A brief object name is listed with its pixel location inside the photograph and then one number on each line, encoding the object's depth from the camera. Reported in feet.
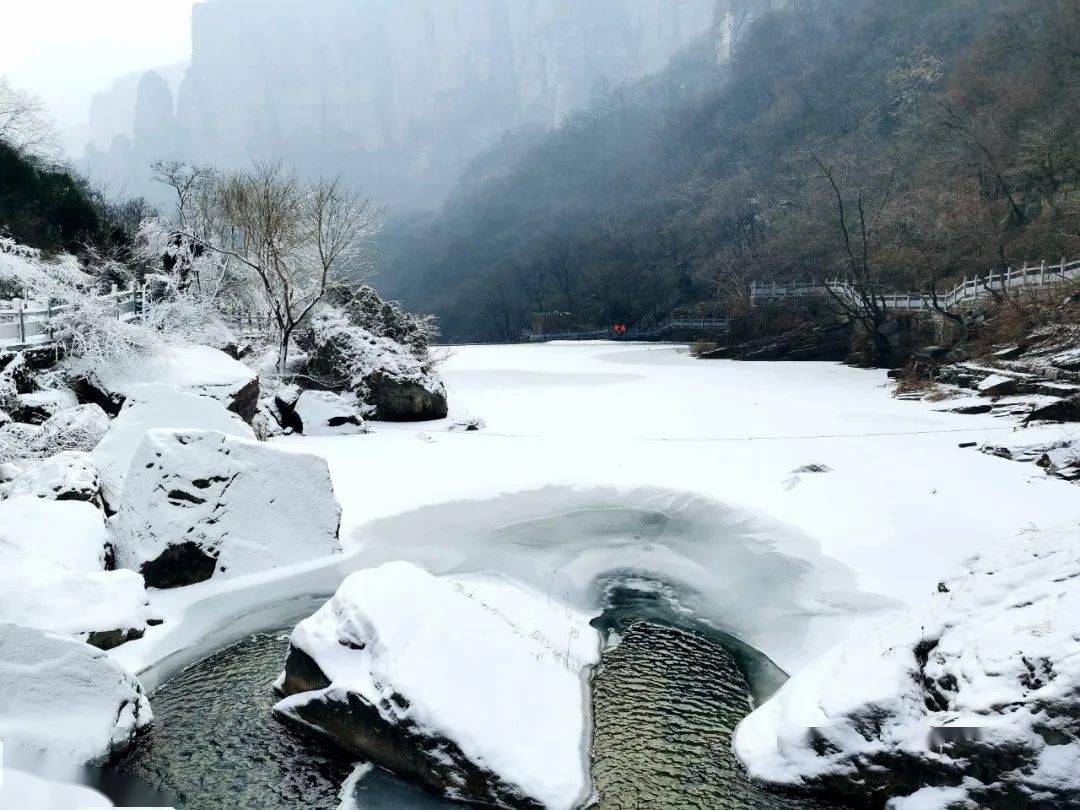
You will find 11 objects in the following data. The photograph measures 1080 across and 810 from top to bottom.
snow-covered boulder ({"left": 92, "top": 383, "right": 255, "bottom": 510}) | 29.45
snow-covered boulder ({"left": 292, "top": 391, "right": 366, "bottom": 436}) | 54.65
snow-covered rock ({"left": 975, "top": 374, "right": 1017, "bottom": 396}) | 56.80
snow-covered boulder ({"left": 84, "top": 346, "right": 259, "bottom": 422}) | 41.27
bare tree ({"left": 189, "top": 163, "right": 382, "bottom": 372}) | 65.98
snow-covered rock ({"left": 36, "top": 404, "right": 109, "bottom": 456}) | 33.17
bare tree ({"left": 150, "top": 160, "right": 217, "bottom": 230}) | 99.19
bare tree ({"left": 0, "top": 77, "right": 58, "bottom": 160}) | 92.50
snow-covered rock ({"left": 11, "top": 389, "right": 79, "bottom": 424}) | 35.78
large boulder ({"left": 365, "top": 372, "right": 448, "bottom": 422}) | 61.26
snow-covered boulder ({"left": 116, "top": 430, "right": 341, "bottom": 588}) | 24.97
